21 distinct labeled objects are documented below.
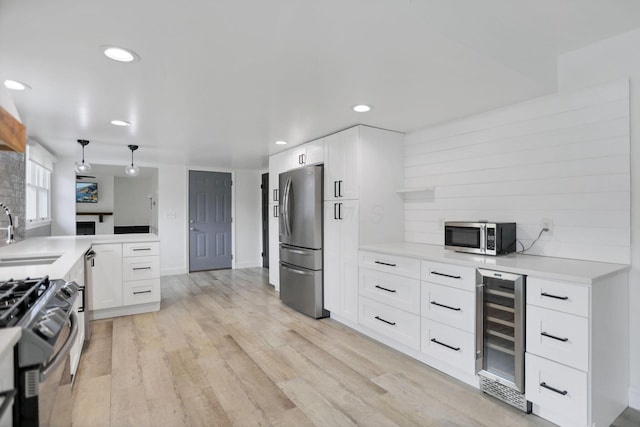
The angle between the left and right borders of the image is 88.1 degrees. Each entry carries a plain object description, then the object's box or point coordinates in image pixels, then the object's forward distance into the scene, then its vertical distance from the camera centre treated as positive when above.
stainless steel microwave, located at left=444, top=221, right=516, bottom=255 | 2.41 -0.18
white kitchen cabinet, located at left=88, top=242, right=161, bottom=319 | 3.63 -0.76
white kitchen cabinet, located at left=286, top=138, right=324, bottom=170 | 3.75 +0.71
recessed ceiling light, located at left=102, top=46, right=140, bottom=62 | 1.73 +0.85
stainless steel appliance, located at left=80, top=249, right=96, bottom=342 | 2.88 -0.69
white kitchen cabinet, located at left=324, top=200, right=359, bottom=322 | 3.28 -0.47
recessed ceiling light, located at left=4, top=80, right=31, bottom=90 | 2.11 +0.83
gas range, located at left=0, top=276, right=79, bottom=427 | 0.99 -0.43
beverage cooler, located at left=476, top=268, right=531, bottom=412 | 1.95 -0.76
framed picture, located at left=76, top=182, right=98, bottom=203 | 8.08 +0.50
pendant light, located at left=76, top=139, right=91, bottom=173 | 3.99 +0.55
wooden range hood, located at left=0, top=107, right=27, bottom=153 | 1.41 +0.37
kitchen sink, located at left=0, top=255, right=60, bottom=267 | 2.44 -0.37
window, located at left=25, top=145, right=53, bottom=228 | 4.00 +0.33
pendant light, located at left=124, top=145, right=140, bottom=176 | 4.31 +0.57
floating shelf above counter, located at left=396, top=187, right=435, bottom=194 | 3.19 +0.23
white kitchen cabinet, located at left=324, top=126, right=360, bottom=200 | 3.27 +0.50
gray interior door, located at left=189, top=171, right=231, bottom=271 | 6.32 -0.15
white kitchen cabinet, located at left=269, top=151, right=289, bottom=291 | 4.69 -0.05
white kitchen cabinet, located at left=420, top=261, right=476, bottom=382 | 2.23 -0.73
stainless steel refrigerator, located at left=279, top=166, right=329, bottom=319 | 3.65 -0.30
